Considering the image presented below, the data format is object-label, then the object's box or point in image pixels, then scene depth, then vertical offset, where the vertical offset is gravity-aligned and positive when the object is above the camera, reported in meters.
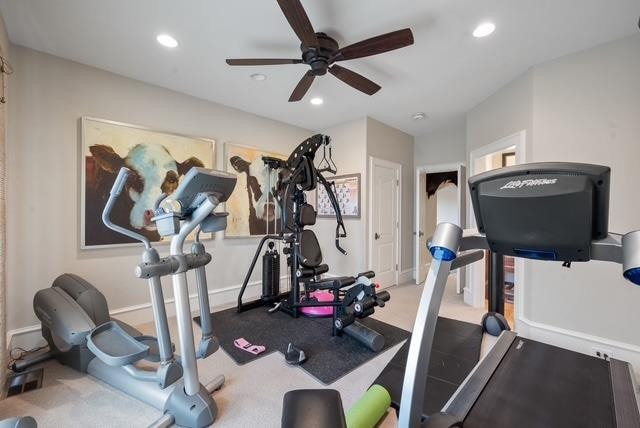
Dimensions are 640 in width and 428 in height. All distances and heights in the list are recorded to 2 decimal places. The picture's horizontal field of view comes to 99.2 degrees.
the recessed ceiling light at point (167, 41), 2.25 +1.46
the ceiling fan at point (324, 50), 1.67 +1.18
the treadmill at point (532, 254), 0.79 -0.14
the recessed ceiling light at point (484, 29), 2.08 +1.43
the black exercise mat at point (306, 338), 2.23 -1.24
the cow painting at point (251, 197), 3.75 +0.22
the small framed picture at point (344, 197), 4.23 +0.25
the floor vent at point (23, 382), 1.89 -1.21
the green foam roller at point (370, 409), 1.24 -0.94
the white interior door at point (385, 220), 4.27 -0.13
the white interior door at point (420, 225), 4.79 -0.23
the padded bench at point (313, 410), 0.81 -0.62
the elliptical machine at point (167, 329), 1.58 -0.78
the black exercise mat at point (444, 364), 1.72 -1.18
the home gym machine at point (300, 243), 3.03 -0.36
